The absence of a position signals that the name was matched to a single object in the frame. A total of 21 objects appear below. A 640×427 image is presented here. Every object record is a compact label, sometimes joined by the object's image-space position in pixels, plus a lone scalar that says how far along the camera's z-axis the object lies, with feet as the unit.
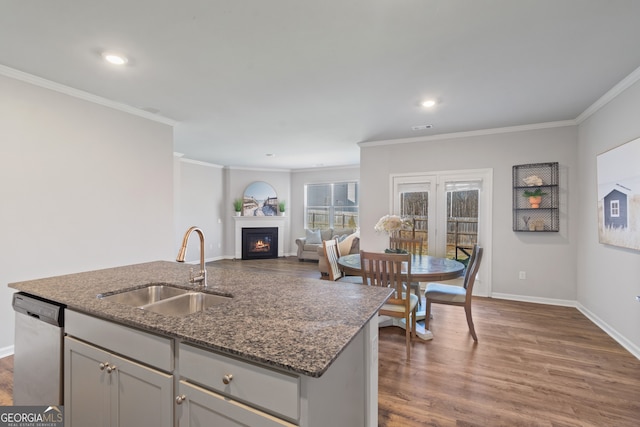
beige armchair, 21.61
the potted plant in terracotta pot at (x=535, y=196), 13.60
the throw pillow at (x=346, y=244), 21.53
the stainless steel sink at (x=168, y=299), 5.41
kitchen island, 3.07
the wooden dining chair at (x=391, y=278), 8.54
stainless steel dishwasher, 5.00
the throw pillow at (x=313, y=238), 25.14
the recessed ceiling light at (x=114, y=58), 7.72
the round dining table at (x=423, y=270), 9.13
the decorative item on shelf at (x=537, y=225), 13.61
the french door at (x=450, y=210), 14.79
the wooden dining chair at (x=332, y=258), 10.36
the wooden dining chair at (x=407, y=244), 13.15
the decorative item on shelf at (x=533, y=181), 13.60
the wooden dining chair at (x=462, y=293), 9.50
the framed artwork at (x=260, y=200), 27.04
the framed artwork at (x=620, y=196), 8.63
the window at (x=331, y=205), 26.61
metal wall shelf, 13.43
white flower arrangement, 11.26
